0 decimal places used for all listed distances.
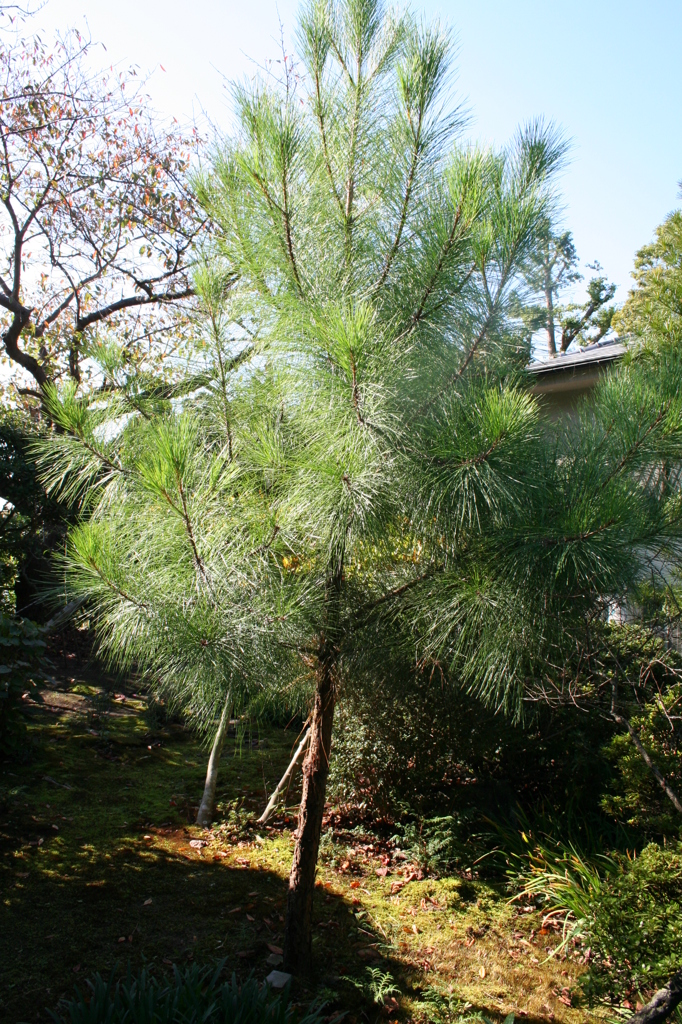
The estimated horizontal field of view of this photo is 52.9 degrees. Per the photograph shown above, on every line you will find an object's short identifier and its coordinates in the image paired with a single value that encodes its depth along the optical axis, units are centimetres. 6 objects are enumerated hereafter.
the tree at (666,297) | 385
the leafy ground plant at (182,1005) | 280
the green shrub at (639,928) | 335
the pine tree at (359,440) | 265
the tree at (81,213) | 812
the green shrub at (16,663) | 542
